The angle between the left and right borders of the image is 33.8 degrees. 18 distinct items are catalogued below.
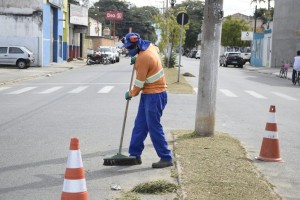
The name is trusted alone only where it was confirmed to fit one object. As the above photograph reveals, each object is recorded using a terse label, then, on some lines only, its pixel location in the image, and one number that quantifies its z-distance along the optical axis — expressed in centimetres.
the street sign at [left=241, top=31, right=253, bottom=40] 6050
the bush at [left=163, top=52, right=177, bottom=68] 3881
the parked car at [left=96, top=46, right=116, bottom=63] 4968
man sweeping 684
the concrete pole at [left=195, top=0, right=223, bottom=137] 885
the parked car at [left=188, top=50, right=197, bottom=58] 8677
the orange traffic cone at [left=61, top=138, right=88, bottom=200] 437
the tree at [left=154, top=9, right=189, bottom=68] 3921
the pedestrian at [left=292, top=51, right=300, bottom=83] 2564
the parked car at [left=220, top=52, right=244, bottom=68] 5072
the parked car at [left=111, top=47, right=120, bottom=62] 5331
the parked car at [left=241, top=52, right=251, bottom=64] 6331
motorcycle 4672
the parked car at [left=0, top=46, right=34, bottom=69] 3381
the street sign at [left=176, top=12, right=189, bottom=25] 2145
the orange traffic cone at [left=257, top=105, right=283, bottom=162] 766
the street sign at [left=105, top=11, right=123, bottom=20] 9381
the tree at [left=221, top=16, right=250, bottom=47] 7781
